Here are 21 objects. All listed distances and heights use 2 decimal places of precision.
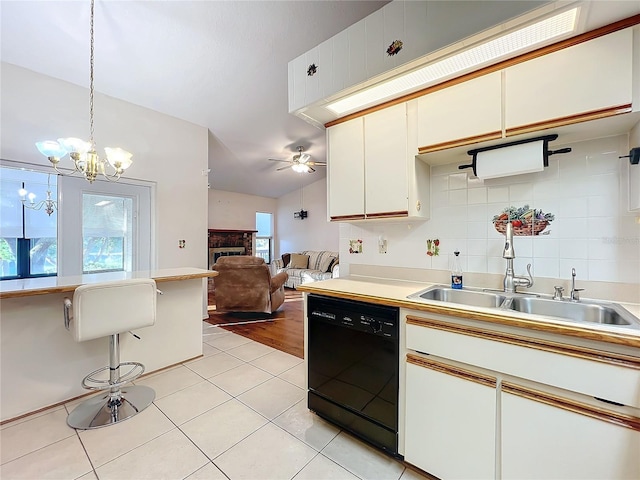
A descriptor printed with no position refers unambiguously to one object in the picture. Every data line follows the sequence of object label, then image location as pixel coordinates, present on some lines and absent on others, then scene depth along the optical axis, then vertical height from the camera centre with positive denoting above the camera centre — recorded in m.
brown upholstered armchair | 4.14 -0.66
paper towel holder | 1.45 +0.55
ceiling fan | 4.86 +1.45
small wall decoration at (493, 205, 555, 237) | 1.61 +0.13
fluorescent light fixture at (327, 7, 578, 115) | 1.21 +0.96
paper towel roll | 1.46 +0.46
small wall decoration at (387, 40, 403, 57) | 1.44 +1.05
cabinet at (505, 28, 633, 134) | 1.18 +0.74
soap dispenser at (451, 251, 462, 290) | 1.79 -0.22
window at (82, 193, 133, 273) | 3.24 +0.13
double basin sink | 1.30 -0.35
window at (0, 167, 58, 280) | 2.84 +0.14
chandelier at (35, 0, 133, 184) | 2.10 +0.73
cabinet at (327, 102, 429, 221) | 1.81 +0.53
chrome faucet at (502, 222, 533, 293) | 1.56 -0.19
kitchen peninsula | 1.86 -0.82
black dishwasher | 1.47 -0.75
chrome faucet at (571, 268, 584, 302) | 1.44 -0.26
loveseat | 6.46 -0.61
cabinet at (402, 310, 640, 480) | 0.96 -0.68
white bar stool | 1.68 -0.53
